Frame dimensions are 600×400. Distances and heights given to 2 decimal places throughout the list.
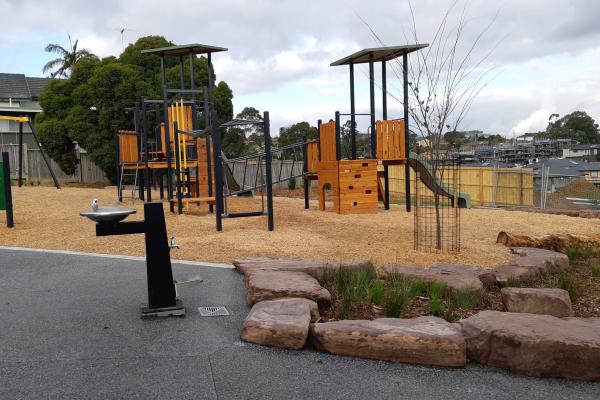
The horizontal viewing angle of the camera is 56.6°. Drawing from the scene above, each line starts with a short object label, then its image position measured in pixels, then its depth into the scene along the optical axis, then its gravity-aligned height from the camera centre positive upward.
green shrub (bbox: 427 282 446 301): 4.97 -1.16
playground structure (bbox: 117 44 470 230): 12.73 +0.31
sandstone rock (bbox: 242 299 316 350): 3.94 -1.14
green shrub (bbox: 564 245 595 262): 7.57 -1.29
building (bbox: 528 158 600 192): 37.84 -0.81
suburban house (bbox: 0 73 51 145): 38.12 +6.12
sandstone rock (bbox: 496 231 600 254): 8.13 -1.20
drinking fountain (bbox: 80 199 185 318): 4.50 -0.73
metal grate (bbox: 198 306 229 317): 4.70 -1.22
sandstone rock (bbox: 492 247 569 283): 5.89 -1.18
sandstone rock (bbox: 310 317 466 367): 3.72 -1.20
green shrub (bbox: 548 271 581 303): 5.45 -1.27
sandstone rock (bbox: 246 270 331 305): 4.82 -1.07
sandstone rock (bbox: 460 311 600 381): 3.54 -1.21
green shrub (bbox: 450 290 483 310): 4.91 -1.22
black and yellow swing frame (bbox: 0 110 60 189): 16.70 +1.29
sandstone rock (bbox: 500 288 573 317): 4.79 -1.23
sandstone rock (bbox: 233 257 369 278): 5.77 -1.05
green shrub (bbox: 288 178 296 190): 27.31 -0.85
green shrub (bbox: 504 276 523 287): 5.65 -1.23
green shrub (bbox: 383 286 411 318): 4.62 -1.16
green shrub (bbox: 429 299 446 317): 4.69 -1.23
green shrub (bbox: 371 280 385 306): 4.95 -1.15
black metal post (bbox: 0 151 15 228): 10.05 -0.32
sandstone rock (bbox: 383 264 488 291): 5.29 -1.13
